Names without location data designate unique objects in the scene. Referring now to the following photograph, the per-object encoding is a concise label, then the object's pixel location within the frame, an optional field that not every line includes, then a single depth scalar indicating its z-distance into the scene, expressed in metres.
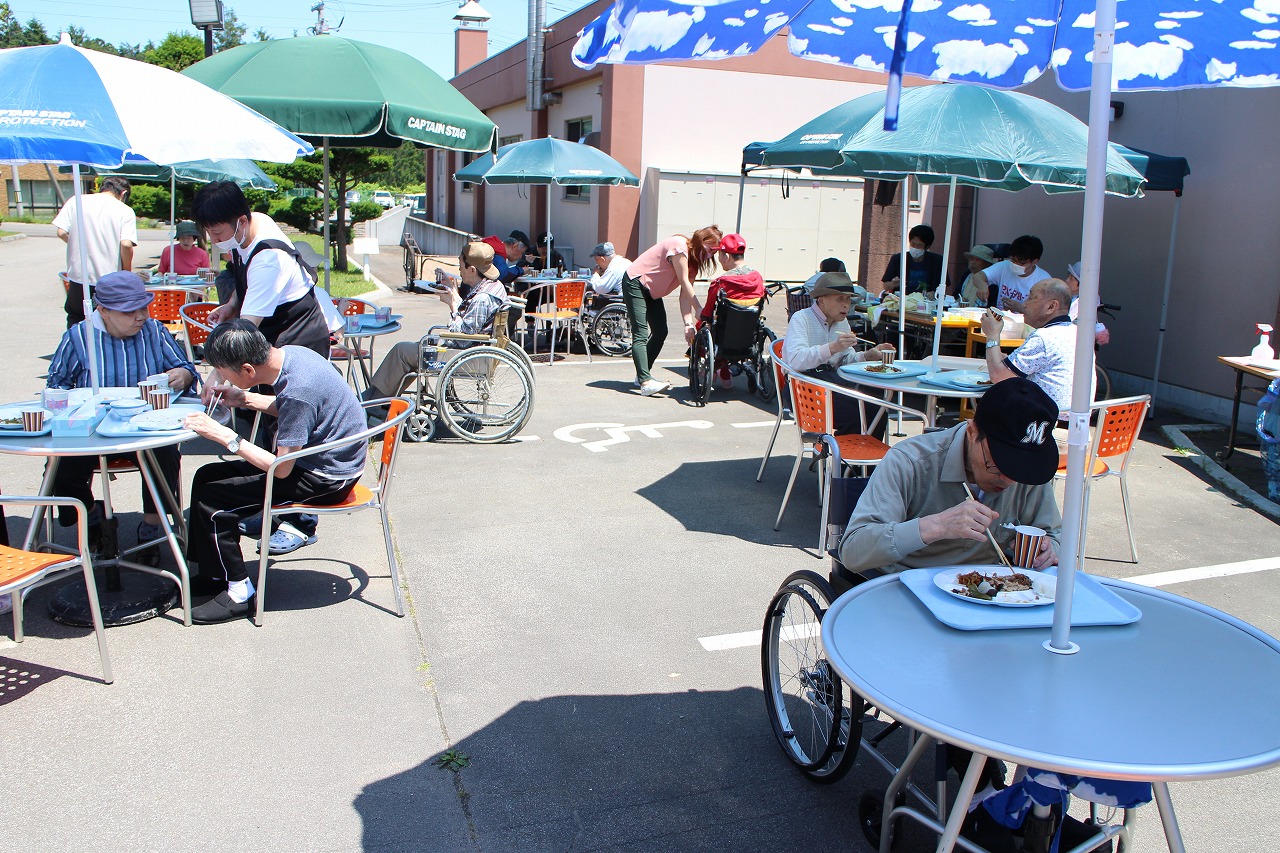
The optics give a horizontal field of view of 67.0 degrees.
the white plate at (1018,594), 2.46
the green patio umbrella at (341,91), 6.89
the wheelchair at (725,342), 8.97
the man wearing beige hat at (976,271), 9.98
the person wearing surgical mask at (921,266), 10.67
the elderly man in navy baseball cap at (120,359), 4.59
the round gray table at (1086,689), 1.88
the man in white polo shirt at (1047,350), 5.36
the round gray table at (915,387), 5.41
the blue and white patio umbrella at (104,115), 3.86
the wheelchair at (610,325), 11.93
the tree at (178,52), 29.19
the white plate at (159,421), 4.01
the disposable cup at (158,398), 4.32
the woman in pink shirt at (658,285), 8.98
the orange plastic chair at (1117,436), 5.10
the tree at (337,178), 22.45
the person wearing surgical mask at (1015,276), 9.01
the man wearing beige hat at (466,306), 7.10
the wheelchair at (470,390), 7.30
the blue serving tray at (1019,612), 2.37
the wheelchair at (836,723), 2.41
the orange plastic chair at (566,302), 10.82
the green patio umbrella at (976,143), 5.97
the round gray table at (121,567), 3.79
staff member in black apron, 5.16
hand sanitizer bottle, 7.07
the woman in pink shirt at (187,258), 11.53
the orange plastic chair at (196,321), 8.12
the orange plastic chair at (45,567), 3.29
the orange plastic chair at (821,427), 5.32
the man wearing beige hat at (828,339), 6.02
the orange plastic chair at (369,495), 4.09
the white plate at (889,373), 5.79
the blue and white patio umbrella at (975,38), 2.77
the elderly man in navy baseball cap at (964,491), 2.57
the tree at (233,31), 73.88
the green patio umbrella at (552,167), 11.48
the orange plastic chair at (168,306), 9.70
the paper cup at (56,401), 4.09
